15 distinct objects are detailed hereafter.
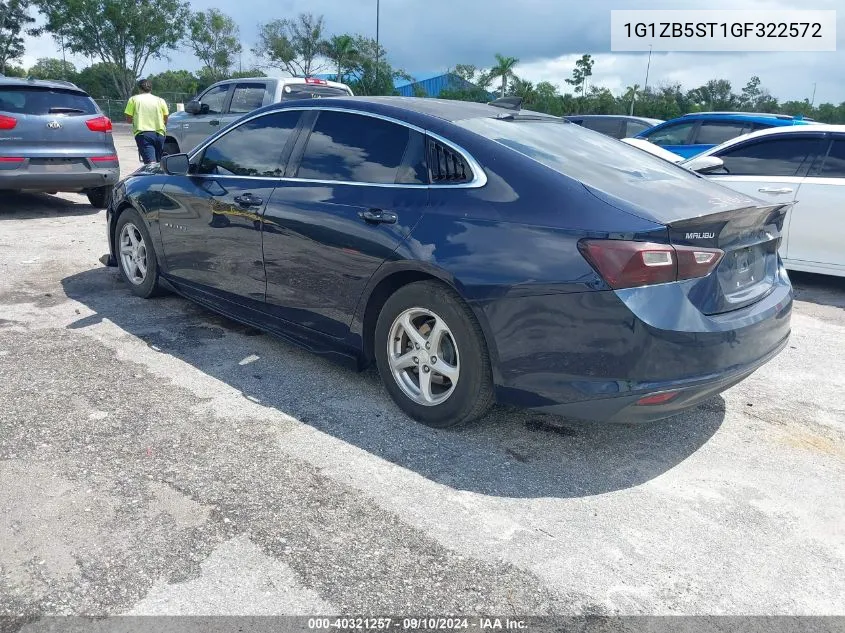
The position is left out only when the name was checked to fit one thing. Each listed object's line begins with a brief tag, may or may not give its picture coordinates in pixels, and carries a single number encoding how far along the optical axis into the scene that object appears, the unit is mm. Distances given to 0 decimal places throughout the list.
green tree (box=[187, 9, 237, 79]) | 54844
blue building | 51288
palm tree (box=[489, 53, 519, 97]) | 57688
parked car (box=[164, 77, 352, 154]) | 11672
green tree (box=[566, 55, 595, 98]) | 65812
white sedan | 6535
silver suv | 8719
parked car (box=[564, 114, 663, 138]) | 15312
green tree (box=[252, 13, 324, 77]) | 58156
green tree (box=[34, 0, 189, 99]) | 40812
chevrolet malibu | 2982
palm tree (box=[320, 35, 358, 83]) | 55250
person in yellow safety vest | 11539
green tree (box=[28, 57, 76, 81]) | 56234
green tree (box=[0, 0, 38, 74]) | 45125
